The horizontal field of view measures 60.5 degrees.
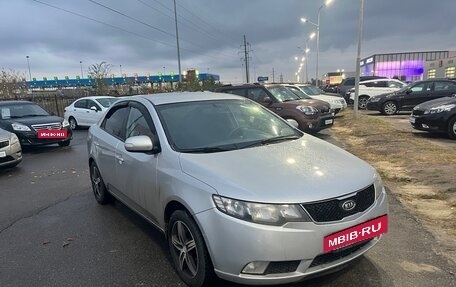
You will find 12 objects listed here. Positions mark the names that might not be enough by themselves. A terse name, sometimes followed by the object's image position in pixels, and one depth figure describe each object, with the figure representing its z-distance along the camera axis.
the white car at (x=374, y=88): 23.59
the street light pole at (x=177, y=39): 32.83
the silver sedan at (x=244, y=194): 2.78
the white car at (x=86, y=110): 17.33
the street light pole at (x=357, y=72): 17.16
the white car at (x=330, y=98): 17.44
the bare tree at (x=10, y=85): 27.09
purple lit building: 95.44
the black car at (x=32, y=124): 11.56
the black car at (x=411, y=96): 16.84
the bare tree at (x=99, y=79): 31.27
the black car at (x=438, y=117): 10.32
